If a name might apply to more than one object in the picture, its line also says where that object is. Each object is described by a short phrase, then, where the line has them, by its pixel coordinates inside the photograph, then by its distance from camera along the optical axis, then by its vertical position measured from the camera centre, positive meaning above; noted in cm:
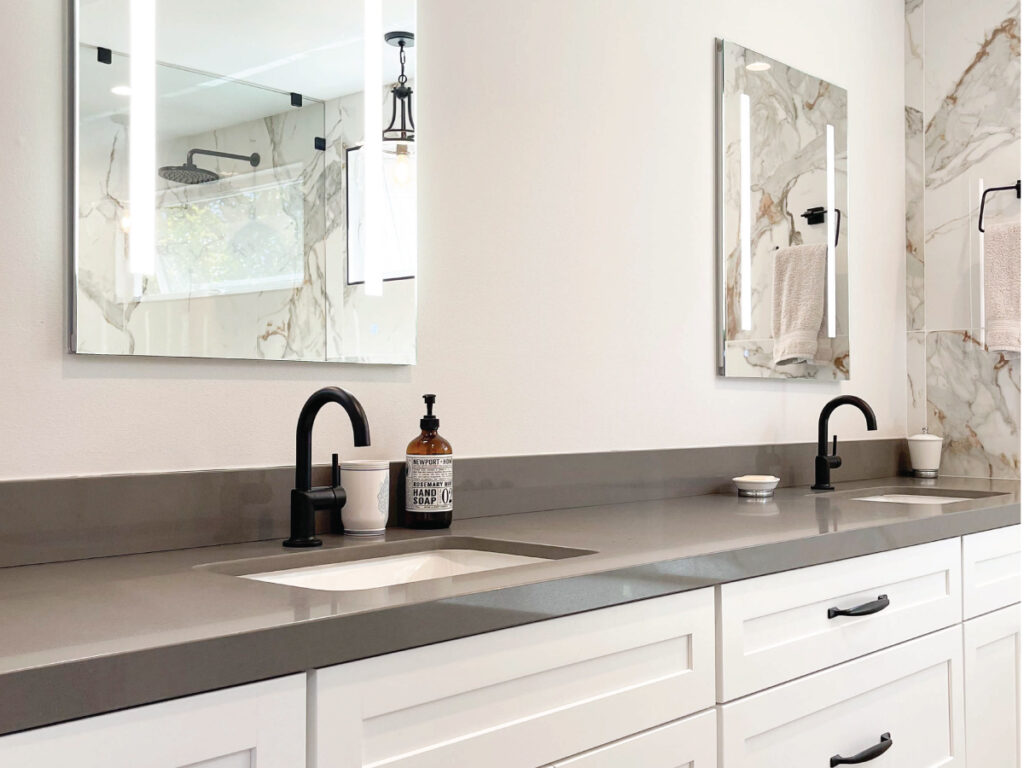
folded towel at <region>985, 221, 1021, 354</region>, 273 +30
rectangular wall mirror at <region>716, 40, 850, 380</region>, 239 +45
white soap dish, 216 -20
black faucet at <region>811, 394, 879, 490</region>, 236 -13
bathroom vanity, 81 -28
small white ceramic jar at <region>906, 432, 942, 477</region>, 283 -17
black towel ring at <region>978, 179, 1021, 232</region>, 285 +52
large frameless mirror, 132 +32
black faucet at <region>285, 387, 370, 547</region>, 137 -13
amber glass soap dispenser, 157 -13
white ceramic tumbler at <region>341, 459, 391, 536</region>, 150 -16
